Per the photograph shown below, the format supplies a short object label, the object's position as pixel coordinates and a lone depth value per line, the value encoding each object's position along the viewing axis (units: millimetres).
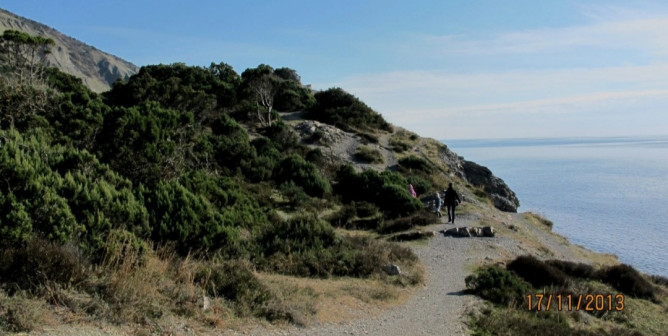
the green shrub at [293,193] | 21328
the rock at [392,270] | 11445
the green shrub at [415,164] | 35869
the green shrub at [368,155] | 36250
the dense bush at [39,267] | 6033
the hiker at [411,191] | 24894
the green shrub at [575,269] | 13969
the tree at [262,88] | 41781
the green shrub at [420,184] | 29000
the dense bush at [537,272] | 12172
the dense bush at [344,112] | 46844
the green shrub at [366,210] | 21641
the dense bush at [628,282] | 13641
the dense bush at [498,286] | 10250
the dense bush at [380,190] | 22141
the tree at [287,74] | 73662
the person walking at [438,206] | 22069
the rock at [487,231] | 18250
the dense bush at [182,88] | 32406
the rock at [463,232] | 17953
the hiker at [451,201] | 20547
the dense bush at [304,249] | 10742
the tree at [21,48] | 26094
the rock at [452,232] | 17959
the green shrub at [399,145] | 41156
